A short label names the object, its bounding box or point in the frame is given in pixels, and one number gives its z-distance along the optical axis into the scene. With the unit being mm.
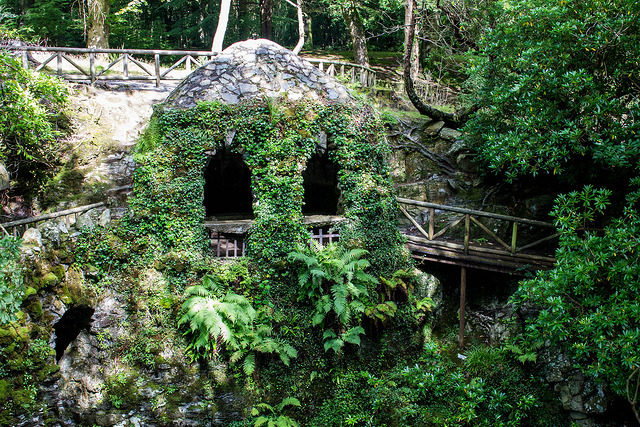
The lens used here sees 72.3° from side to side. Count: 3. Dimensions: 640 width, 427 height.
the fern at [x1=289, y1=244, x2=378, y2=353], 8570
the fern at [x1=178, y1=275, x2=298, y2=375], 8117
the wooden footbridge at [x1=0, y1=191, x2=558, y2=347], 9664
